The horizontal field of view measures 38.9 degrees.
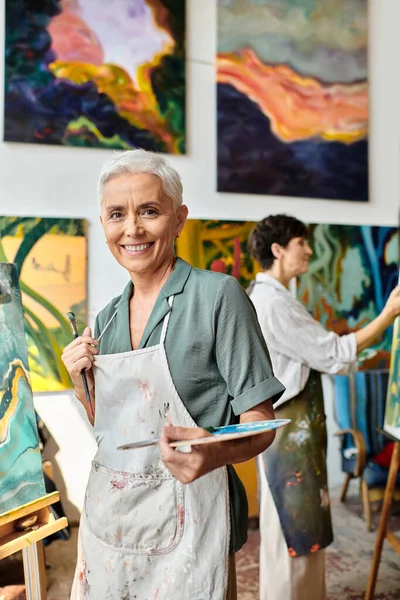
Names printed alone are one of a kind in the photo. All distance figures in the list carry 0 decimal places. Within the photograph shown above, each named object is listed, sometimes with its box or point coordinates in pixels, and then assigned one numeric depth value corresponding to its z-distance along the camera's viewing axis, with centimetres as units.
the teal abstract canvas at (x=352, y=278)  351
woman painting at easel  221
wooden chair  336
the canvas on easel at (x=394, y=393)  225
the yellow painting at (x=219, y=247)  328
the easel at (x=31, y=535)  137
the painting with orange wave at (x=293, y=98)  330
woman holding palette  114
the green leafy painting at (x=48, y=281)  302
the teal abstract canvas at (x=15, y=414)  145
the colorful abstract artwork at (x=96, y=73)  297
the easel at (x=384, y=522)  225
